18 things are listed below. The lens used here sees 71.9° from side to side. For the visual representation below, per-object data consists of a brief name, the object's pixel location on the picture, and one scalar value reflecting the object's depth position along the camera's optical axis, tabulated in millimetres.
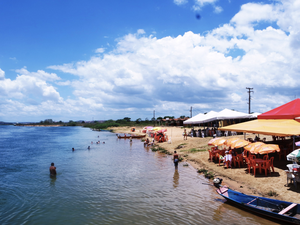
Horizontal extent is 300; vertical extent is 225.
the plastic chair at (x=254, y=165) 11616
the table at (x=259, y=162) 11552
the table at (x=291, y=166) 9405
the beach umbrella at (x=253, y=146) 11617
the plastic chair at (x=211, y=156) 16297
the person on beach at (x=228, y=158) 13802
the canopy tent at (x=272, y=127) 11687
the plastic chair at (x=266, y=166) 11395
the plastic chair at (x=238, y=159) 13780
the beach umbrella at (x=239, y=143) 13362
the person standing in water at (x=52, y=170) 15720
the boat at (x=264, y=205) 7196
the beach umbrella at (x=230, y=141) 13962
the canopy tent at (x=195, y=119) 27717
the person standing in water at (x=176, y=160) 15852
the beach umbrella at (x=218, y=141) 14780
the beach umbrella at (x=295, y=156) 8926
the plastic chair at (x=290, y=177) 9350
